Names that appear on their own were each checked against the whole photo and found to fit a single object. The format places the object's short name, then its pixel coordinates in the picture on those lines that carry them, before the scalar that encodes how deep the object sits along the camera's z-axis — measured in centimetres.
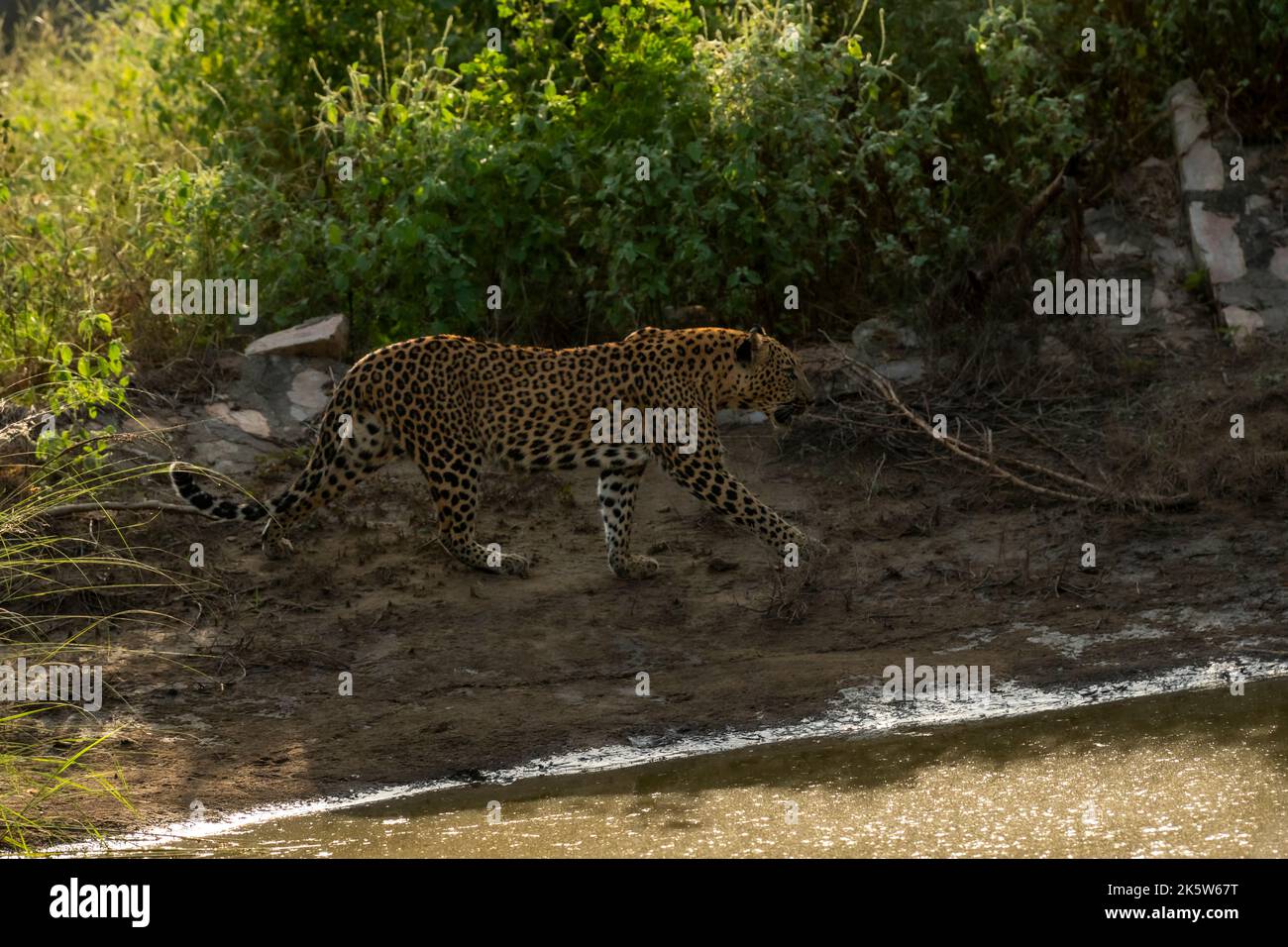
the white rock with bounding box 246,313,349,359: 1123
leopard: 897
